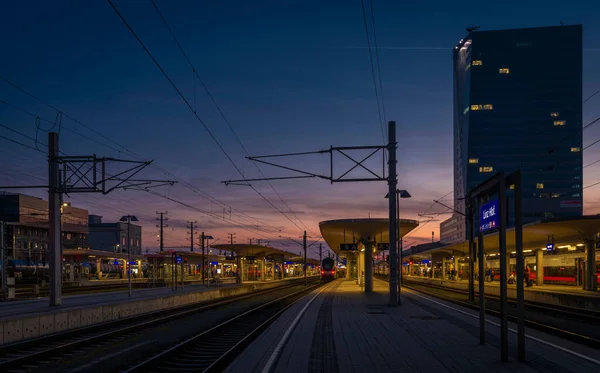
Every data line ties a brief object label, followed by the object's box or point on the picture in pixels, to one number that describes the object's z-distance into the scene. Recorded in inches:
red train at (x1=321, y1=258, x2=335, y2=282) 3348.9
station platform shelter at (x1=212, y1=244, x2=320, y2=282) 2760.8
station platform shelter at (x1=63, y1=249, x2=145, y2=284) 2393.0
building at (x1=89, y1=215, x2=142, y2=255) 5083.7
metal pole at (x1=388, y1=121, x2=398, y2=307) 1019.3
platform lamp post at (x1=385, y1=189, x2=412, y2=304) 1219.9
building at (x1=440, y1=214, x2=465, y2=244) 7539.4
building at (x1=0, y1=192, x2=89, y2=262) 3164.1
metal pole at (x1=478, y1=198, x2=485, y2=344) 497.6
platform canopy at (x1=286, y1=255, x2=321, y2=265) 4856.8
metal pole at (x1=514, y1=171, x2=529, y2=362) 406.0
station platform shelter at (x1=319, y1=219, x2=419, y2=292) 1695.4
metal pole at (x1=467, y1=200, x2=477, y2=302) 1328.2
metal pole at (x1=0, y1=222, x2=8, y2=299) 1083.9
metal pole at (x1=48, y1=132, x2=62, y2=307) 917.2
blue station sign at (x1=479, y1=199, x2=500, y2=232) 448.1
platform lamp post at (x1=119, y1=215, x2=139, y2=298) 1335.4
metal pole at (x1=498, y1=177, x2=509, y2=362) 424.8
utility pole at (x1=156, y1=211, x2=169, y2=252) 3323.3
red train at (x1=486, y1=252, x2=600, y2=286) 1809.5
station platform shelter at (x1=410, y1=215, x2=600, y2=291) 1519.4
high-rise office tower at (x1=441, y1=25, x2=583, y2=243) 7362.2
